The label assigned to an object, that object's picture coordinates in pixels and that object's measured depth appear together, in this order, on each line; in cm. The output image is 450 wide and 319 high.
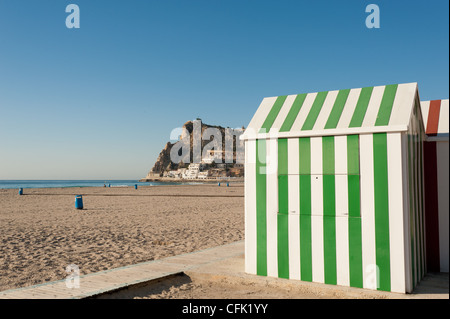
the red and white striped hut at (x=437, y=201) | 551
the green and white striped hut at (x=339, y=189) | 452
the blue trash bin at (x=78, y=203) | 1858
